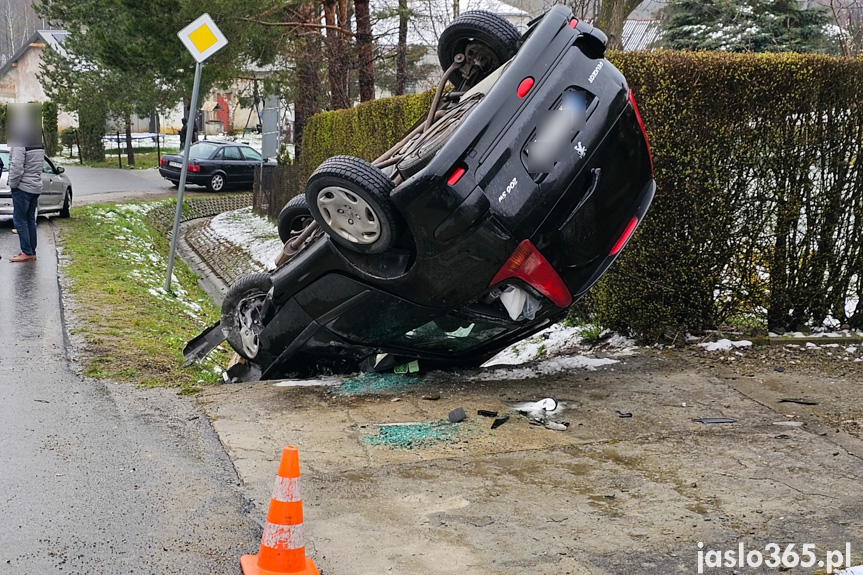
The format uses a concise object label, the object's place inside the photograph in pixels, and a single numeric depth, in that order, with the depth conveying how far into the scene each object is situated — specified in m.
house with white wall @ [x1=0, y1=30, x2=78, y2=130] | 73.94
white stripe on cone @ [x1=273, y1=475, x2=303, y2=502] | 3.45
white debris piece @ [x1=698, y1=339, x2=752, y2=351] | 7.01
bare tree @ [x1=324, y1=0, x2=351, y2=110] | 21.36
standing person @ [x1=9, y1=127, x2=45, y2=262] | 12.00
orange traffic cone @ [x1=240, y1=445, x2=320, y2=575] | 3.39
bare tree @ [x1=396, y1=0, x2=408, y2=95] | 26.00
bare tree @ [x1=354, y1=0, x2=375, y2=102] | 20.05
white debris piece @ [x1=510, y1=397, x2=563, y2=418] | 5.54
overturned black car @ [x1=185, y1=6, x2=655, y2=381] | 4.87
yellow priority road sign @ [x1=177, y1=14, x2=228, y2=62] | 10.34
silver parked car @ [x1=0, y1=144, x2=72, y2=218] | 16.38
